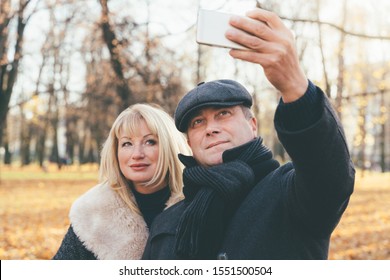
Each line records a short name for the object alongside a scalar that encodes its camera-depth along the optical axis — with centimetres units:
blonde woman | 304
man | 166
